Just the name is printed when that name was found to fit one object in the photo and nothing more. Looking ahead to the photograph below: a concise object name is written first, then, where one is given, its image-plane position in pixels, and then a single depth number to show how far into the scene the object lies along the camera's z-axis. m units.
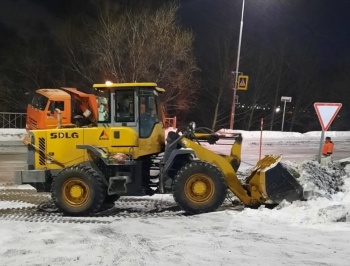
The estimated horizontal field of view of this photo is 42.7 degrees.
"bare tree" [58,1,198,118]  26.81
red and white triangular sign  10.86
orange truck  20.50
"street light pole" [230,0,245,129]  27.70
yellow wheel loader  8.68
